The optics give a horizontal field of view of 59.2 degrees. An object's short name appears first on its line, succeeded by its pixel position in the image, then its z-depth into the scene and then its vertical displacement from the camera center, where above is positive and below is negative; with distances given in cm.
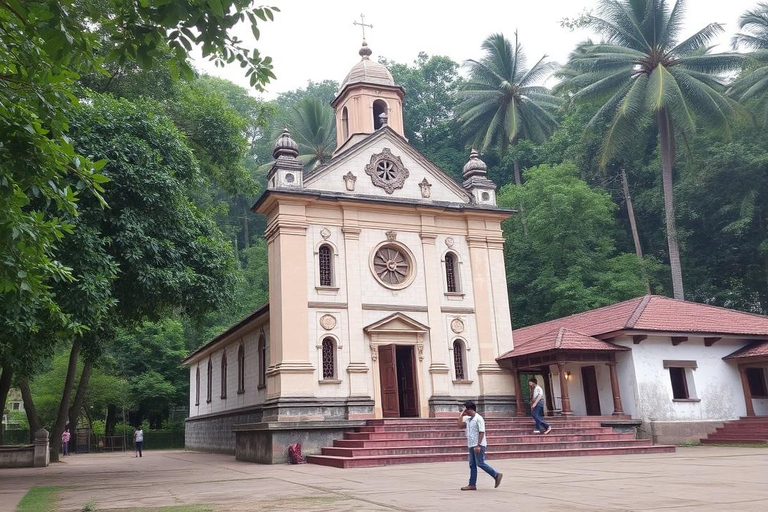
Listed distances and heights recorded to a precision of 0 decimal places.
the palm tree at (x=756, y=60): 3488 +1765
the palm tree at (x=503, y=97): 4881 +2220
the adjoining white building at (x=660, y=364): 2141 +130
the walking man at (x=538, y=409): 1889 +2
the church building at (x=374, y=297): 2072 +389
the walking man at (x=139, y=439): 3206 -38
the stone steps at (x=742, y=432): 2094 -105
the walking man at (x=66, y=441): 3567 -31
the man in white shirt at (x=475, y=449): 1048 -55
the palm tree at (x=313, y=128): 5497 +2337
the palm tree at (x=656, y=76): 3369 +1681
